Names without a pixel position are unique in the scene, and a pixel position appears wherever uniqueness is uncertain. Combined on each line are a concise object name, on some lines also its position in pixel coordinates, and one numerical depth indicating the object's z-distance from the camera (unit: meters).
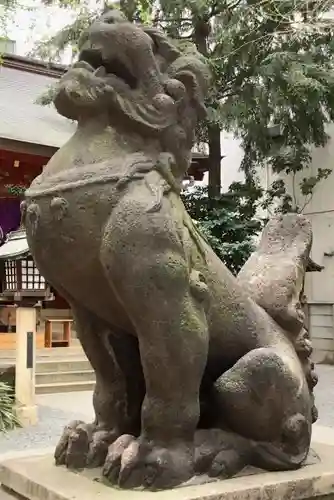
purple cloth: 11.56
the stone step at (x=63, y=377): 7.30
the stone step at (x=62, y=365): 7.48
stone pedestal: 1.51
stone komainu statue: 1.58
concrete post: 5.55
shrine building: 9.35
